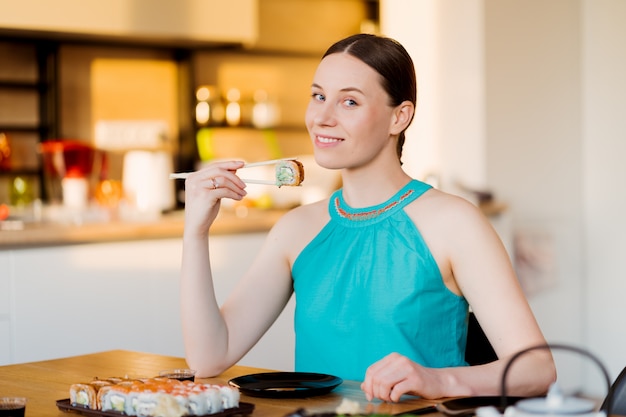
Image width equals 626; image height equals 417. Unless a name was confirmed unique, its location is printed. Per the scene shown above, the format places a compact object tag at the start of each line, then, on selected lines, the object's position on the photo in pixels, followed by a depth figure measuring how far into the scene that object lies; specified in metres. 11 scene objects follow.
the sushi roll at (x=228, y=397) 2.08
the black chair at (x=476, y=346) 2.54
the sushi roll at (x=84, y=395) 2.10
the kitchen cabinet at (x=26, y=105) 6.26
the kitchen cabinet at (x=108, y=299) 3.78
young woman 2.47
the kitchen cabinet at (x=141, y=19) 5.41
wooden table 2.15
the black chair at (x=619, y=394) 2.28
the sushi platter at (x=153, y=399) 2.02
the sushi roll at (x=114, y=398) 2.06
